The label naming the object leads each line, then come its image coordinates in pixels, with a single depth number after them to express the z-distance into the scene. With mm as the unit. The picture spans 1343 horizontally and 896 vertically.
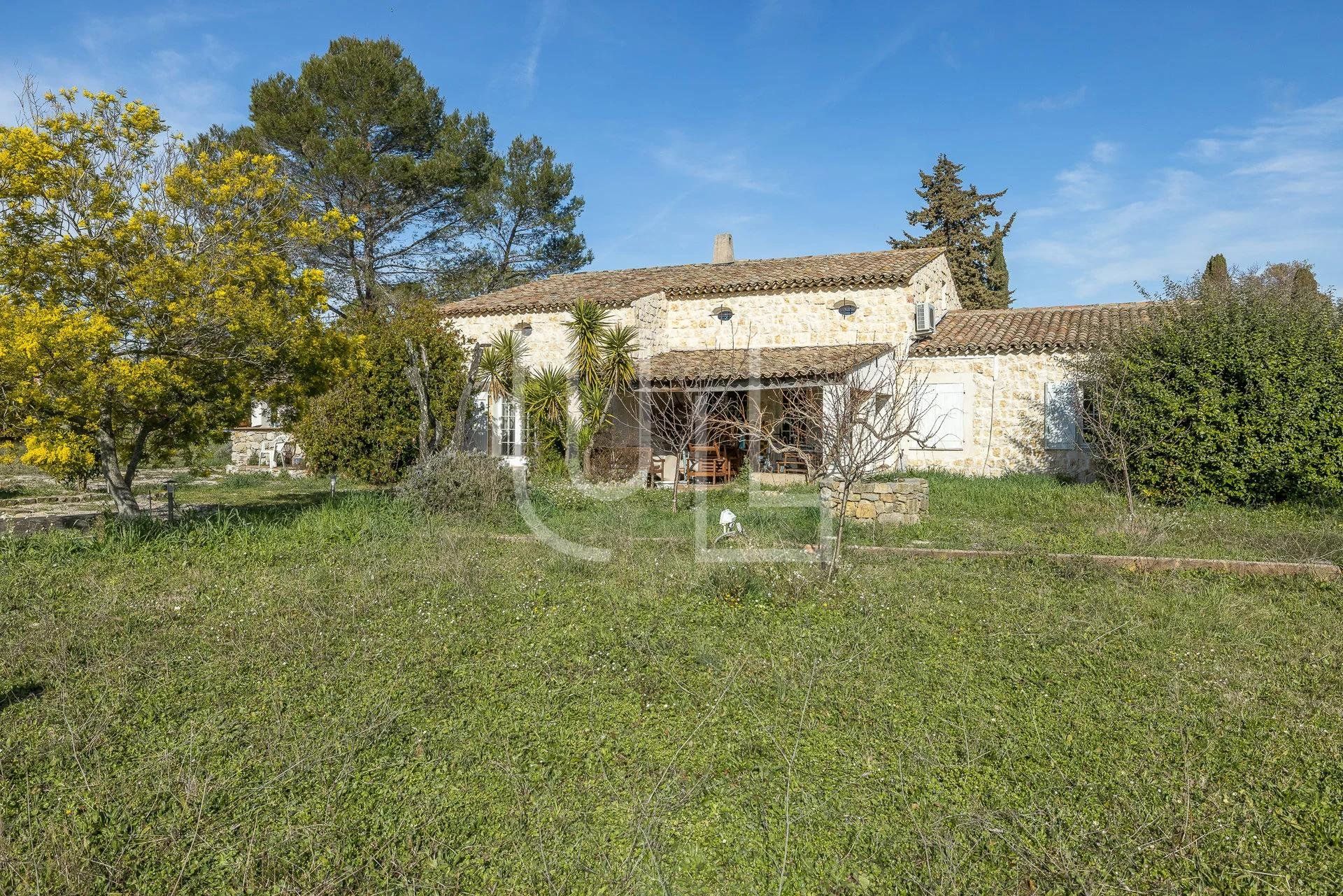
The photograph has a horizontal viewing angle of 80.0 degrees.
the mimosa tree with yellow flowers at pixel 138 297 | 8156
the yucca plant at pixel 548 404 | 17078
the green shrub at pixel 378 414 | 17438
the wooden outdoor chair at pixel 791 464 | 16578
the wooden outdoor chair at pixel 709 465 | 15547
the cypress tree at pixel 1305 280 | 19219
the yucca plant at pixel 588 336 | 16578
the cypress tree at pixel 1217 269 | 20609
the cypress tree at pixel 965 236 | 27156
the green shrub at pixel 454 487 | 10906
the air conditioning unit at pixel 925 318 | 17406
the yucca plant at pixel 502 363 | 17844
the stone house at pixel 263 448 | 20656
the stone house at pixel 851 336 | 16078
